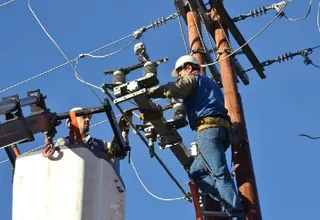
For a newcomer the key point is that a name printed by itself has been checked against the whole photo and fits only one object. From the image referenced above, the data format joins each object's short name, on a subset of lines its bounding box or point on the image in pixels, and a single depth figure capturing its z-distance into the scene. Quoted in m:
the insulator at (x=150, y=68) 8.20
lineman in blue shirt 7.98
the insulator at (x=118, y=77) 8.48
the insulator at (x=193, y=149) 9.98
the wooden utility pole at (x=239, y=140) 8.77
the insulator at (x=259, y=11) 13.29
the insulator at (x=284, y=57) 14.14
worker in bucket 9.13
